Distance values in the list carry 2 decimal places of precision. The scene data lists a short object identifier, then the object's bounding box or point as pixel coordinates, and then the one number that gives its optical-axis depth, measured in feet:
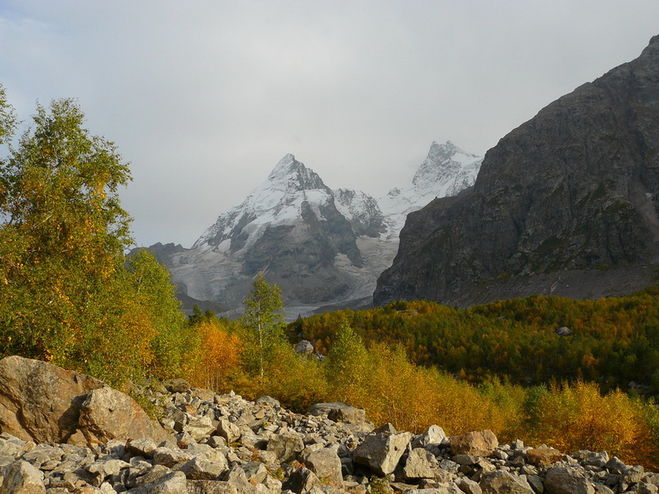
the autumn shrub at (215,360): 190.33
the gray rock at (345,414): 120.76
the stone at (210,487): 35.60
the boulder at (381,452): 56.49
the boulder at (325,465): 50.67
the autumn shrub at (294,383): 163.32
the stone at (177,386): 127.07
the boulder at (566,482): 57.77
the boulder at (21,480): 32.19
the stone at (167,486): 34.32
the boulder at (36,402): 53.42
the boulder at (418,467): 56.90
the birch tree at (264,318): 215.28
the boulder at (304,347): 430.32
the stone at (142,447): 44.42
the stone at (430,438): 70.18
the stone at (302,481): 43.55
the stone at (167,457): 42.37
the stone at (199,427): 62.04
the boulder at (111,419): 52.80
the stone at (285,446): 59.16
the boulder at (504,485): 56.29
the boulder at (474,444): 66.28
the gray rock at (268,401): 133.14
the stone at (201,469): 38.01
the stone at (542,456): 66.33
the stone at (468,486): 53.93
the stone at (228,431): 63.16
